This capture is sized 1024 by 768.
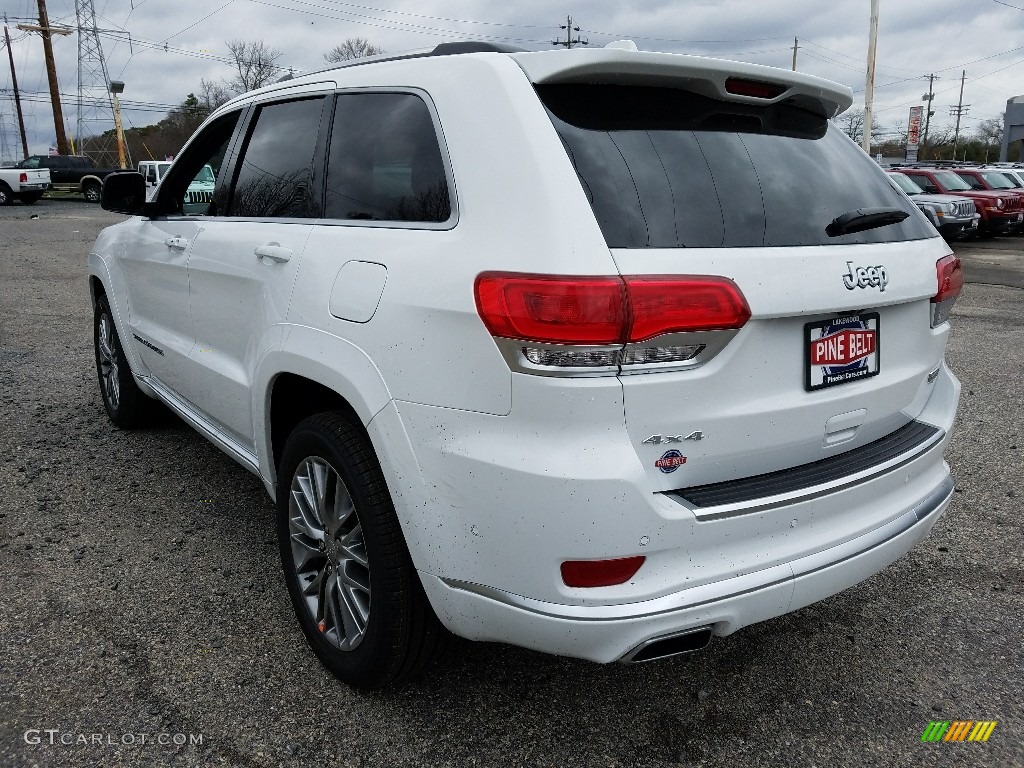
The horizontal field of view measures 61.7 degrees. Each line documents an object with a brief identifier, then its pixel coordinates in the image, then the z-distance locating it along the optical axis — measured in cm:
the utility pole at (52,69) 4203
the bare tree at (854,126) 5343
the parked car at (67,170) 3434
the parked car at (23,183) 3052
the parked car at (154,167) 2772
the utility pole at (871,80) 2786
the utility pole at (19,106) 5834
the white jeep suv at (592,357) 194
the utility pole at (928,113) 8784
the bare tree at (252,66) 6462
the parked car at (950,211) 1736
